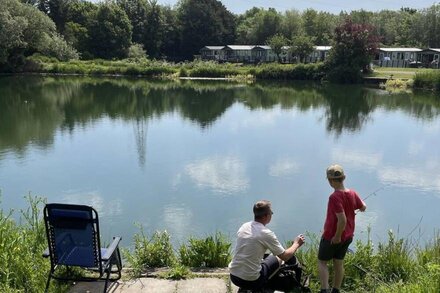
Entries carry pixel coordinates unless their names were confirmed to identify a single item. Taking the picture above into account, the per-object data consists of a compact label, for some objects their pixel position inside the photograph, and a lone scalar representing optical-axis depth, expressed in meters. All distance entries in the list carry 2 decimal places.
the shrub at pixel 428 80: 35.09
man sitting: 3.52
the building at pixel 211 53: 61.44
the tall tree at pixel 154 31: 60.75
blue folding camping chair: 3.54
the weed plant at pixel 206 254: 4.64
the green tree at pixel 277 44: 52.31
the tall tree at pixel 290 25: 64.68
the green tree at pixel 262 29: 66.12
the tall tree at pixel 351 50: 39.47
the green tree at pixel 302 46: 48.97
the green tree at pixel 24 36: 38.91
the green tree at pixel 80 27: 53.12
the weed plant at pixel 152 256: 4.52
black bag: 3.85
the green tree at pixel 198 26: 63.12
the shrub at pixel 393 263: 4.24
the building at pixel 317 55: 53.99
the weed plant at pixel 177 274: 4.17
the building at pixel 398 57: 51.16
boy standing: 3.54
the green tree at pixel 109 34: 53.56
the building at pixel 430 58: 48.22
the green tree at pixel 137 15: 60.59
